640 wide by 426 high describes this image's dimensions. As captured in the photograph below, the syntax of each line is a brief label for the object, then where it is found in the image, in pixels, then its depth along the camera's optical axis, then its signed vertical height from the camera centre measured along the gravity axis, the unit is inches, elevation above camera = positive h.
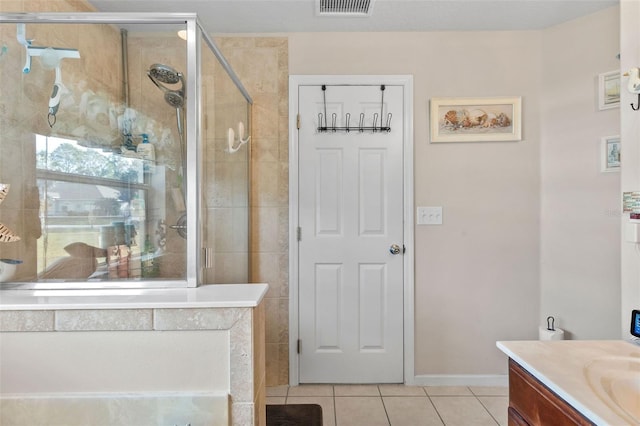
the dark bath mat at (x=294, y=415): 58.1 -34.7
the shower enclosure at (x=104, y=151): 51.1 +9.5
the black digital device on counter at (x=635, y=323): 46.6 -14.6
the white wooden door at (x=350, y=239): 97.6 -7.3
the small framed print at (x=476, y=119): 96.9 +25.8
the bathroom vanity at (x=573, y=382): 31.8 -17.3
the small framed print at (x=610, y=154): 84.4 +14.3
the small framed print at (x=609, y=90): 84.4 +29.8
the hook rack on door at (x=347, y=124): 97.3 +24.4
